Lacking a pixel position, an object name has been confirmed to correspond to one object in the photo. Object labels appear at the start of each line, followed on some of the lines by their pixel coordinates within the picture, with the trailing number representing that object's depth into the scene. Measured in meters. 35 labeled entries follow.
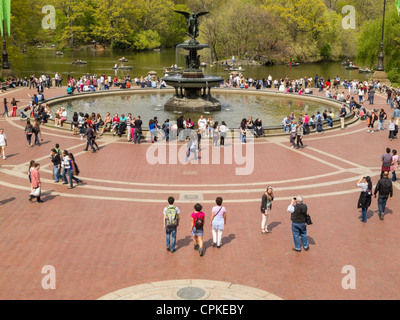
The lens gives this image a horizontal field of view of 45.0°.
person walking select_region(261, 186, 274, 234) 14.53
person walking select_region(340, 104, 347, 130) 30.83
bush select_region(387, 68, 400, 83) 57.27
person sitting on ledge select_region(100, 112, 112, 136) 28.25
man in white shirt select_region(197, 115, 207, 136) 27.58
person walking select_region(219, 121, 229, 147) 25.94
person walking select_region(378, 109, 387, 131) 29.73
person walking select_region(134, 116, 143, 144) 26.08
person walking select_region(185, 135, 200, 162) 22.95
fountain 35.53
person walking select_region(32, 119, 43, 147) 25.26
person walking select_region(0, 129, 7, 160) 22.57
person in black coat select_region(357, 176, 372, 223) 15.39
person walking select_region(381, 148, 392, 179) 18.98
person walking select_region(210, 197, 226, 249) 13.67
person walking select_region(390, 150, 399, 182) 19.59
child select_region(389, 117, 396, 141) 27.05
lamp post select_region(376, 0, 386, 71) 54.75
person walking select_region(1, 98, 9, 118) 32.89
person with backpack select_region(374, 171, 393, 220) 15.70
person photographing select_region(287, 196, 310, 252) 13.31
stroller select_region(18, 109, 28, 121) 32.12
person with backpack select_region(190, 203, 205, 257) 13.27
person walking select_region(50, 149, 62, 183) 19.23
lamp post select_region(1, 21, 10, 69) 48.11
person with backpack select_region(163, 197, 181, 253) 13.25
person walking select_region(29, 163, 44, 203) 17.02
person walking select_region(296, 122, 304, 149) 25.39
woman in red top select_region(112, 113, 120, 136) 27.83
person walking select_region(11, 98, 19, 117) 33.05
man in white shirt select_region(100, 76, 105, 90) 47.00
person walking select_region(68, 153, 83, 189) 18.78
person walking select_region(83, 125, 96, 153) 24.19
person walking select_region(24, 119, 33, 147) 25.02
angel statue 36.02
